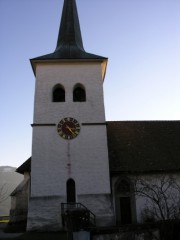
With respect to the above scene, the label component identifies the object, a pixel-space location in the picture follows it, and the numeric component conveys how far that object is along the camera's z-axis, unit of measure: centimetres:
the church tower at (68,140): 1720
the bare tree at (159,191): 1788
